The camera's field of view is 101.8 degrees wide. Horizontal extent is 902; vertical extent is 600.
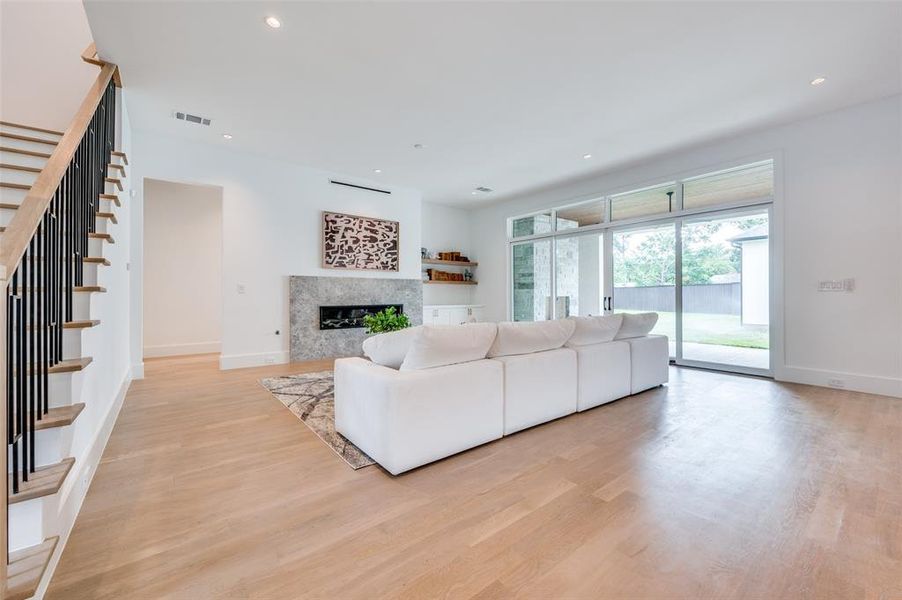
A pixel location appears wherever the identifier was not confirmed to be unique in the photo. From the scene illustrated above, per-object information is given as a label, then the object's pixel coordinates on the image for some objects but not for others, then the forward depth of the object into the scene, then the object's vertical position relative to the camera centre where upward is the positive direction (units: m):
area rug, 2.43 -0.96
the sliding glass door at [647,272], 5.43 +0.44
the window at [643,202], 5.45 +1.53
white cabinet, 7.61 -0.27
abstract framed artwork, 6.03 +1.02
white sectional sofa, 2.12 -0.57
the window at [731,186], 4.59 +1.51
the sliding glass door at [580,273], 6.32 +0.50
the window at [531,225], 7.28 +1.57
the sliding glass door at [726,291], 4.65 +0.11
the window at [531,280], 7.32 +0.43
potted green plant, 4.07 -0.24
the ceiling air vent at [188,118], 4.09 +2.10
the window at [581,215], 6.36 +1.56
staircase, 1.18 -0.10
